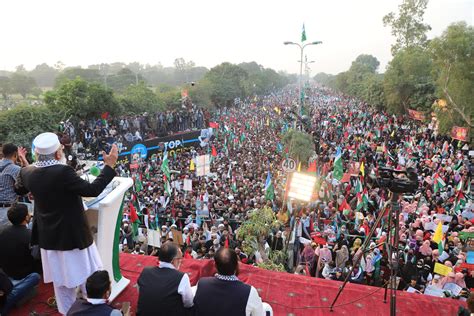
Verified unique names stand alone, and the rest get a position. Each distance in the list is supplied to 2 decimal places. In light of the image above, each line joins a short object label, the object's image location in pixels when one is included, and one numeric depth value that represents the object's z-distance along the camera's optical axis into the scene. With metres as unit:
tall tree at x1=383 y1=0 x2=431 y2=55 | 32.22
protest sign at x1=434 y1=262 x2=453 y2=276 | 5.89
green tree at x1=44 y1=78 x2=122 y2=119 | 20.94
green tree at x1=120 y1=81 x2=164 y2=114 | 27.64
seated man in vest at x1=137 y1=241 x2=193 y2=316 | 2.53
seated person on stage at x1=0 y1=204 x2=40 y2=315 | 3.32
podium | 3.07
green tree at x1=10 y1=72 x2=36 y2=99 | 61.41
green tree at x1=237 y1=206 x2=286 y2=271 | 6.79
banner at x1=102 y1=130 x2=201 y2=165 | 17.28
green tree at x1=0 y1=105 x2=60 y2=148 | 17.03
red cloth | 3.34
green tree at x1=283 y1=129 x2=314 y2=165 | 17.12
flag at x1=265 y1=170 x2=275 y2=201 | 10.76
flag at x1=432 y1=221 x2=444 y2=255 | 7.13
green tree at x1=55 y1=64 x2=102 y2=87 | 59.34
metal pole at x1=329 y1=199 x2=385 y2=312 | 3.26
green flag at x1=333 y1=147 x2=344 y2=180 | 11.66
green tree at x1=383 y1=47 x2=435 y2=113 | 28.30
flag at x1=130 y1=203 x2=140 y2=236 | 8.54
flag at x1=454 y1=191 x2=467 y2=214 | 9.80
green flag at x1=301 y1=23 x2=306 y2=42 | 21.53
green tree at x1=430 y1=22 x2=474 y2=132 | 17.09
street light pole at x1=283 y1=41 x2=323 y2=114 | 20.96
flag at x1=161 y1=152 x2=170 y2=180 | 11.81
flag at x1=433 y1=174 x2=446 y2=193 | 11.33
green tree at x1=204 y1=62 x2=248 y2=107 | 47.62
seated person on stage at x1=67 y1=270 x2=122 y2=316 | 2.29
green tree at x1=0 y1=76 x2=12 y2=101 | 58.72
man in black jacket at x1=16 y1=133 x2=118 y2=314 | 2.56
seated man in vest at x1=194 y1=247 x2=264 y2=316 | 2.45
